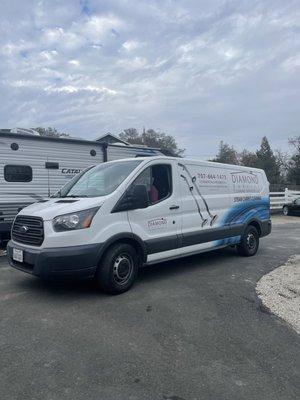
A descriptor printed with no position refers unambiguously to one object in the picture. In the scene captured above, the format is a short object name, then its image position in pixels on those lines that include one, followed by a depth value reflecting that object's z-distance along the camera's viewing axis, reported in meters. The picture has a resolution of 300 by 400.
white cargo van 5.47
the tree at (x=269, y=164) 55.66
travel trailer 9.01
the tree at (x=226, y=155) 77.44
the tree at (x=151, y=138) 66.75
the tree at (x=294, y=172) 46.47
